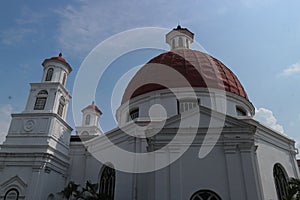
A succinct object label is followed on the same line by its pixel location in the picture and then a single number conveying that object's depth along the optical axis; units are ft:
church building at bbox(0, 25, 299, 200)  38.19
